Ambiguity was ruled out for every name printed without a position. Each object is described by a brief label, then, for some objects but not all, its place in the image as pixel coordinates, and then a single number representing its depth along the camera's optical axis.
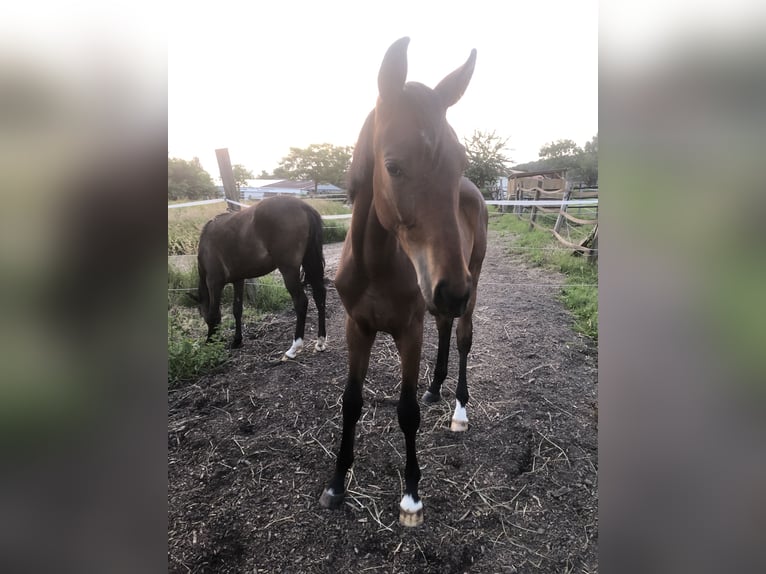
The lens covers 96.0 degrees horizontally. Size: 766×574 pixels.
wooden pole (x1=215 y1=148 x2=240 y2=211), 3.08
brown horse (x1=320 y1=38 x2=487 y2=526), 0.93
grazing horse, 3.05
